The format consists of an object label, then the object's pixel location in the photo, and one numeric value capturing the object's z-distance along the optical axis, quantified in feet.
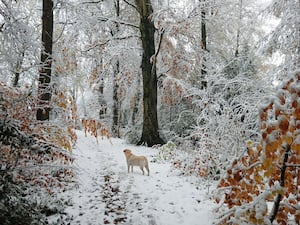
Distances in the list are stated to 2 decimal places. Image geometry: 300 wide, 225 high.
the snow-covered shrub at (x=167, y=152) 24.50
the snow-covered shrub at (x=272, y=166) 5.43
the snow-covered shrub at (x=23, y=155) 8.89
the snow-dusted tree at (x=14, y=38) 13.67
